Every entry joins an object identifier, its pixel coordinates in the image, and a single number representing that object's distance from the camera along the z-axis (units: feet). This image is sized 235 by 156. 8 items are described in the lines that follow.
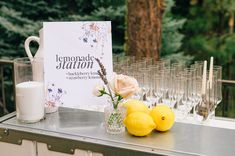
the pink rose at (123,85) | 4.59
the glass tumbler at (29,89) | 4.85
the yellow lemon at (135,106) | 4.71
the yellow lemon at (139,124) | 4.41
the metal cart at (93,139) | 4.20
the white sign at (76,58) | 5.38
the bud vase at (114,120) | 4.61
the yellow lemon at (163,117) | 4.57
